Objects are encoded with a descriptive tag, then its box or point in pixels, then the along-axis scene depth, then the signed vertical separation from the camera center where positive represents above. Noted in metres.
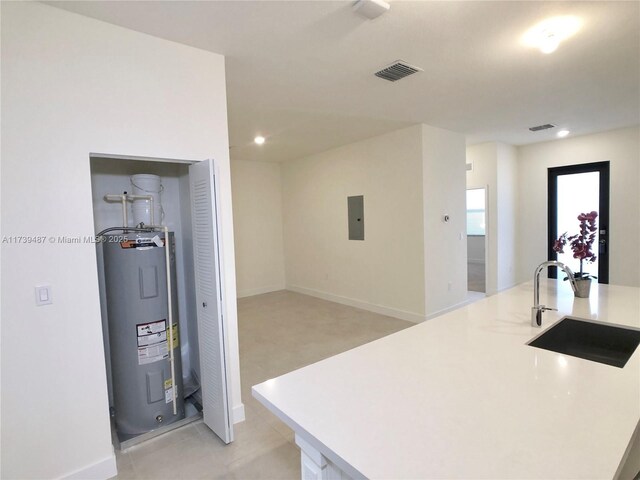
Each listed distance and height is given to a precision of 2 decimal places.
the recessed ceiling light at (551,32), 2.16 +1.19
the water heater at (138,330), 2.33 -0.74
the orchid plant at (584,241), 2.41 -0.23
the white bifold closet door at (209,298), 2.18 -0.51
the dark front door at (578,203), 5.36 +0.09
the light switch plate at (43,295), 1.83 -0.35
